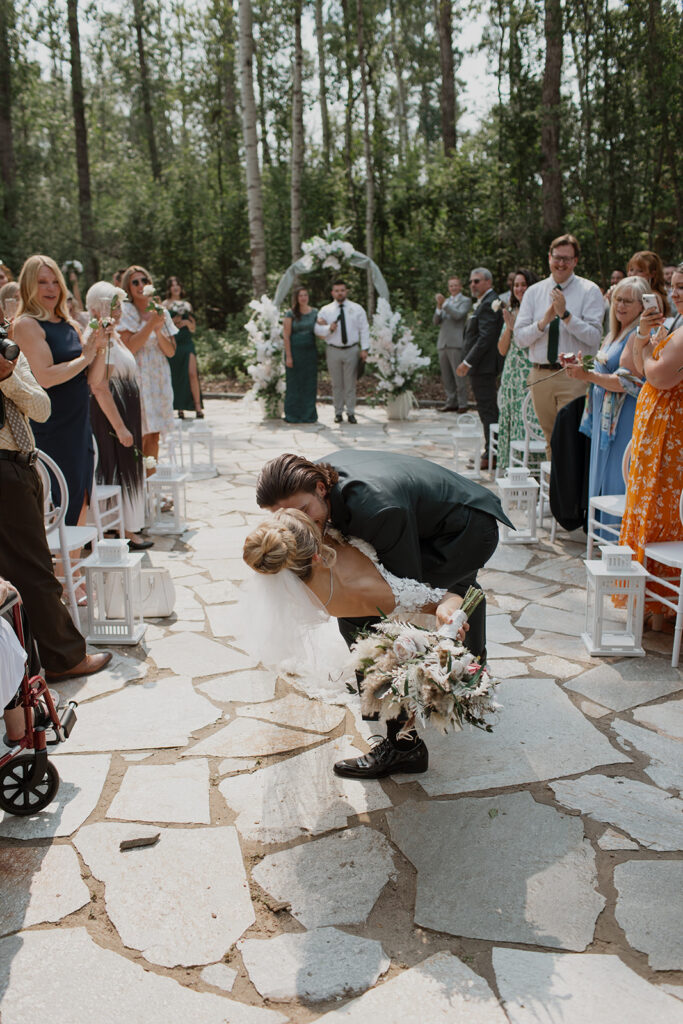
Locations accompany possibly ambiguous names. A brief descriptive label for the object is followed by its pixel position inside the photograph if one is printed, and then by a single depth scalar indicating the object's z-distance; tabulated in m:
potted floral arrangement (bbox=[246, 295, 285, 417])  12.84
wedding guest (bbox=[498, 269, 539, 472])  7.67
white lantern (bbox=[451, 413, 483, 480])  8.87
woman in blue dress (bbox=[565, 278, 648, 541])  5.45
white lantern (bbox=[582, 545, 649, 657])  4.51
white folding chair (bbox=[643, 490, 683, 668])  4.38
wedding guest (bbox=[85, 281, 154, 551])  6.03
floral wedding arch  12.35
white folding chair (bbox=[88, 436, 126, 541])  5.77
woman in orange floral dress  4.63
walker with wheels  3.12
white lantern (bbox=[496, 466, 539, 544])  6.64
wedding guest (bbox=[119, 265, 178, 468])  7.31
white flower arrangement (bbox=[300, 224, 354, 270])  13.27
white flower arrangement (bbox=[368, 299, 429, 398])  12.29
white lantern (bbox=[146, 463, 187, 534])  6.91
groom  2.95
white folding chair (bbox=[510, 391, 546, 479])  7.22
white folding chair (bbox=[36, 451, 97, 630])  4.35
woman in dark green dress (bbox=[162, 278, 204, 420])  12.41
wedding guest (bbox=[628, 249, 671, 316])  5.89
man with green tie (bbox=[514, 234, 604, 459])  6.86
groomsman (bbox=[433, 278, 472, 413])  12.84
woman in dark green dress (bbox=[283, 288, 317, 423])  12.30
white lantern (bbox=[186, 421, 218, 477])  8.91
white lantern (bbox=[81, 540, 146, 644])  4.78
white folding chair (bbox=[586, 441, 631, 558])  5.24
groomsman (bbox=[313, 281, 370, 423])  12.19
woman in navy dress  4.86
